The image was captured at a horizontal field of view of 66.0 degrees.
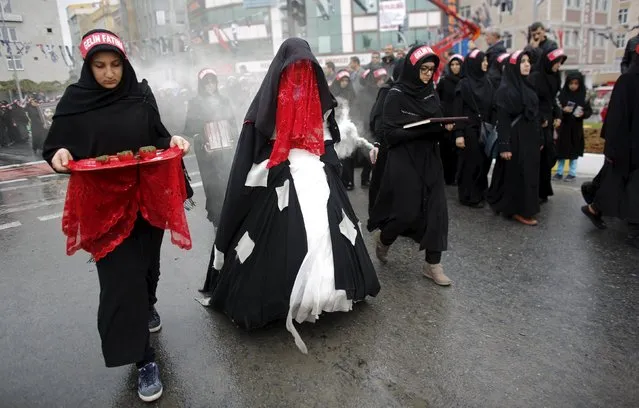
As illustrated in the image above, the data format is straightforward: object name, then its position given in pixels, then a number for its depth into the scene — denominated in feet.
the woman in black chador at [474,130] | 21.97
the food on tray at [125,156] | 8.13
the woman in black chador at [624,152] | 15.62
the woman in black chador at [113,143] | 8.53
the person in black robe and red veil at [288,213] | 10.31
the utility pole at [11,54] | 44.19
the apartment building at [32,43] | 45.88
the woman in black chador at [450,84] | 23.59
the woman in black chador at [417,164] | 13.08
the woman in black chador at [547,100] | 19.84
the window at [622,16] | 97.42
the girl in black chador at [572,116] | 24.44
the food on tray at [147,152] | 8.29
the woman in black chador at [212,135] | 17.94
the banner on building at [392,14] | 101.91
